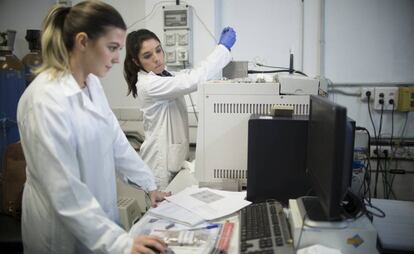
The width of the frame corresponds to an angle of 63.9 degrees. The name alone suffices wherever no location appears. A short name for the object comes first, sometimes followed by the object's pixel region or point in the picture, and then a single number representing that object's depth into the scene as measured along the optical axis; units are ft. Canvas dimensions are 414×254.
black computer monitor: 2.42
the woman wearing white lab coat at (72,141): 2.66
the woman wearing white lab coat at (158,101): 5.79
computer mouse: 2.71
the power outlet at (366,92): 7.57
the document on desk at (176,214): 3.39
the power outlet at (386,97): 7.42
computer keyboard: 2.72
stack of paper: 3.59
